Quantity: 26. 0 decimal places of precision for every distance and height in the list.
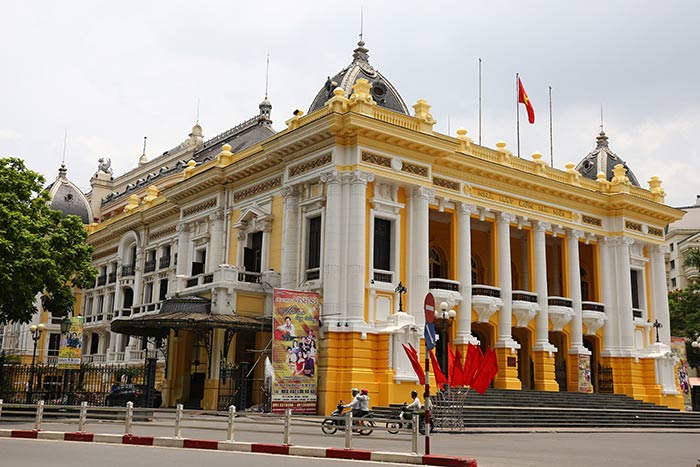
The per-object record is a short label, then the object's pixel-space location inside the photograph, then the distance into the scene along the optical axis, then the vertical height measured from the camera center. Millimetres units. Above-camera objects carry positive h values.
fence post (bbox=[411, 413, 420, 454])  13848 -806
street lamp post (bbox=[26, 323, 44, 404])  27158 +77
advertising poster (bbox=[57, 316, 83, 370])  25781 +1243
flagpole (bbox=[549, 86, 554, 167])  42594 +13558
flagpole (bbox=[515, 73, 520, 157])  39475 +15266
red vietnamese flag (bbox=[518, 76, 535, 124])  39312 +15056
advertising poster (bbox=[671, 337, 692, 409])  40750 +1583
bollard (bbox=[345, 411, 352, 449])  14734 -813
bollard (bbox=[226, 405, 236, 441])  16016 -713
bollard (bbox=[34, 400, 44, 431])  17422 -713
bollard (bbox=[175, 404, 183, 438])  16516 -745
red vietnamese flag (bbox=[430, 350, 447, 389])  24250 +644
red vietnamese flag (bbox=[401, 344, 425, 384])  21527 +846
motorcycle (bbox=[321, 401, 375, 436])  18941 -894
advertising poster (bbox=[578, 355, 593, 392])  35719 +1041
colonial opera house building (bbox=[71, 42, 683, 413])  28672 +6218
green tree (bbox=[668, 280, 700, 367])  52562 +5876
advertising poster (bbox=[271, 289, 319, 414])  26578 +1359
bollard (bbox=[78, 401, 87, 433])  16909 -726
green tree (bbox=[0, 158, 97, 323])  25688 +4794
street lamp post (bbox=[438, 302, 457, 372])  31644 +2172
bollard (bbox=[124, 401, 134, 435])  16734 -697
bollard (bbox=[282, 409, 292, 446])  15430 -741
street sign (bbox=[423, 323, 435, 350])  13539 +1036
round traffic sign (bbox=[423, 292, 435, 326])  13508 +1494
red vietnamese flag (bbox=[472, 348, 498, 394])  25031 +658
